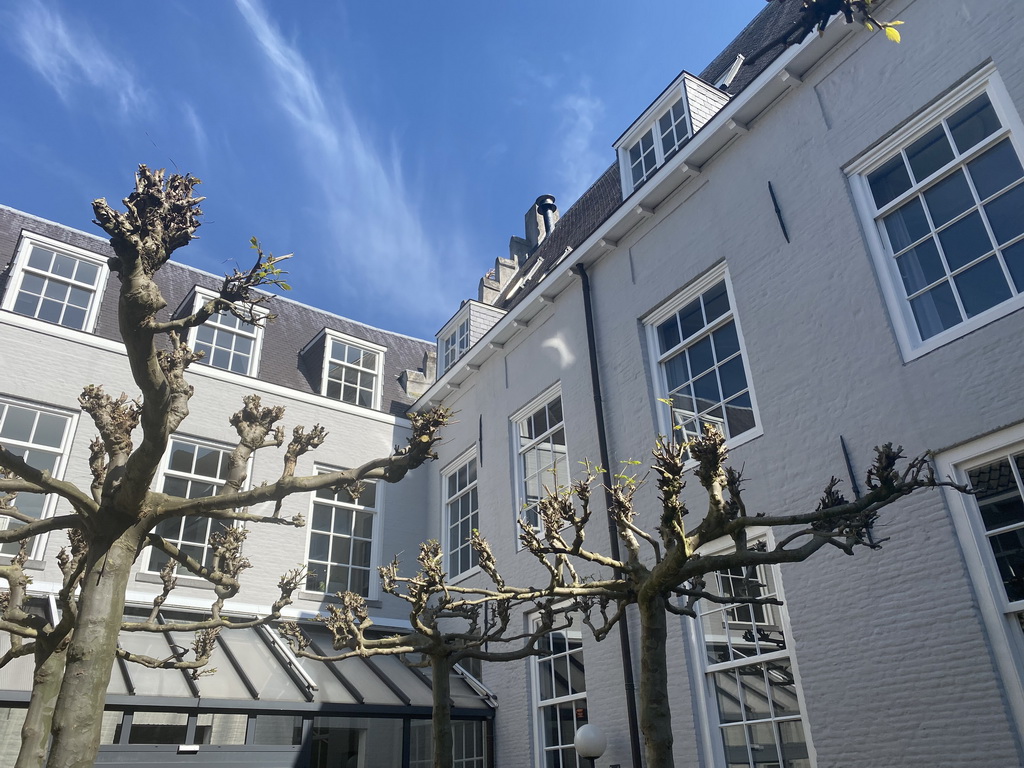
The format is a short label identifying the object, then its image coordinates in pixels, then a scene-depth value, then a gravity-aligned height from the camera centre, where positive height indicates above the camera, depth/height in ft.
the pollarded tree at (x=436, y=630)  18.88 +3.89
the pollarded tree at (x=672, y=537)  14.92 +4.23
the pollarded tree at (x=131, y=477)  15.38 +6.66
